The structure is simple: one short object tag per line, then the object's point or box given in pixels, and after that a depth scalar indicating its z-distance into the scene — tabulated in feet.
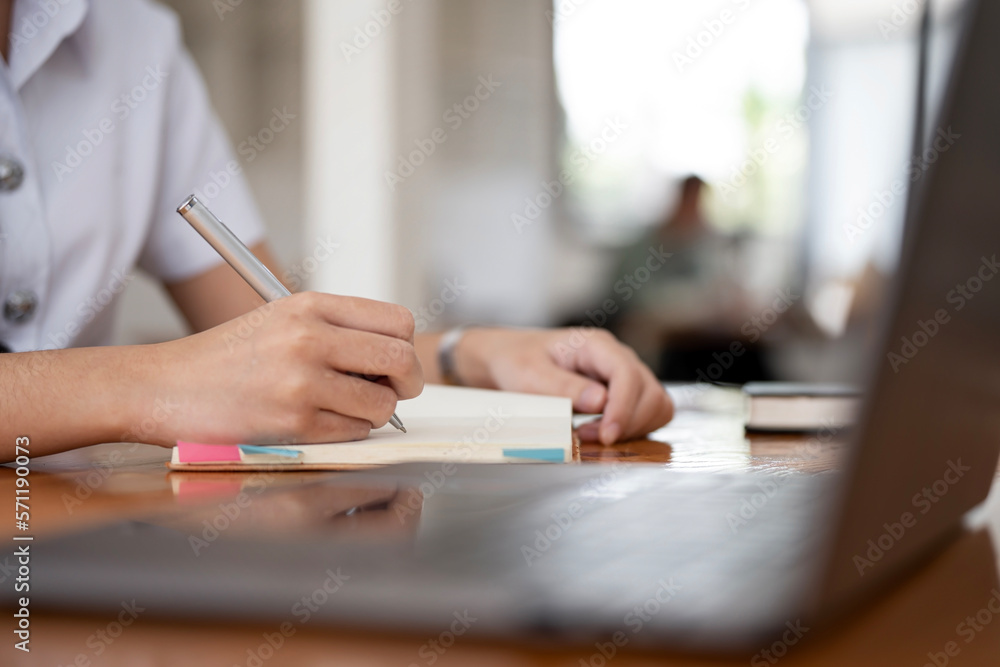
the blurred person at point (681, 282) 14.55
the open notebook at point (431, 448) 1.72
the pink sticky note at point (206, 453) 1.71
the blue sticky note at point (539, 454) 1.76
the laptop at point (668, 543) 0.75
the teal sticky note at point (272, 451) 1.72
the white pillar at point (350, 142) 11.64
